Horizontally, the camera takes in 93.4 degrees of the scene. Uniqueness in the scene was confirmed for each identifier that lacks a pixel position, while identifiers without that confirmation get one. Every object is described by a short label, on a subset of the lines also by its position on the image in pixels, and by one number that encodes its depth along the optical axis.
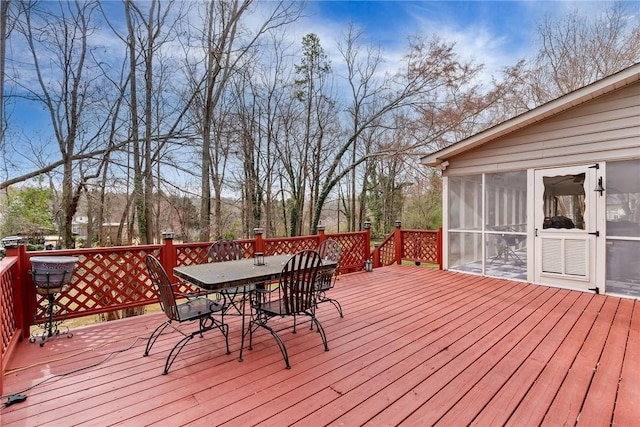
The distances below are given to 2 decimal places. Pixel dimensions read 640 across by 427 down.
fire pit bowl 3.04
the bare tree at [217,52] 8.00
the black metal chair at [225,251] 3.88
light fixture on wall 4.48
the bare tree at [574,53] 9.34
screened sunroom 4.32
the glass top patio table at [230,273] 2.58
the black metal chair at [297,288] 2.66
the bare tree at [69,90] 6.61
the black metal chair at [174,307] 2.48
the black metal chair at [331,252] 3.93
